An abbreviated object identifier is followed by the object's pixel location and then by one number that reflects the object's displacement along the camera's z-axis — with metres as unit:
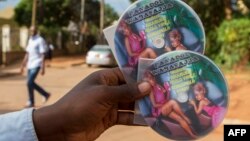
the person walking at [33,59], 7.57
